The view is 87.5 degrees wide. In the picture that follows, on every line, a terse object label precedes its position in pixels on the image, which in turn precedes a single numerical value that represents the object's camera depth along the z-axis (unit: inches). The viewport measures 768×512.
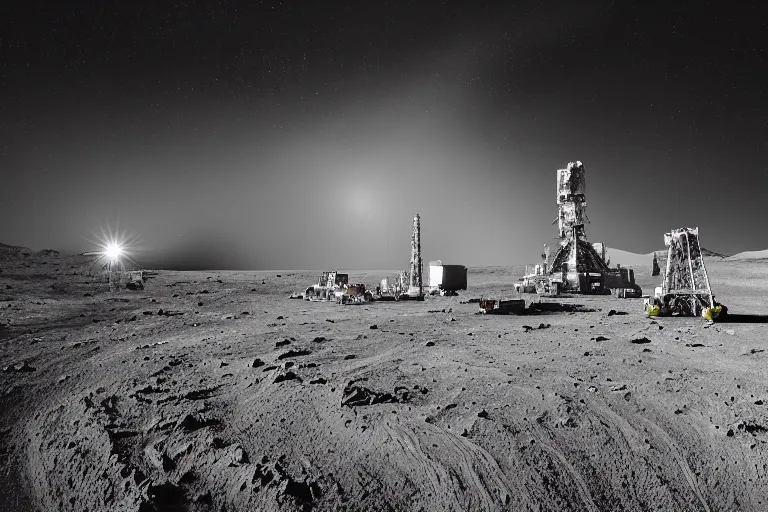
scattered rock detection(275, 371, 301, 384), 349.7
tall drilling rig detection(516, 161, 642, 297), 1339.8
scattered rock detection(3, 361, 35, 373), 384.5
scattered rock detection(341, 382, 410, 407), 301.9
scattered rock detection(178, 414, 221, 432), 272.7
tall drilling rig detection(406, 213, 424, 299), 1203.9
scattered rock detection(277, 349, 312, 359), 434.9
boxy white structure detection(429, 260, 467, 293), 1316.4
